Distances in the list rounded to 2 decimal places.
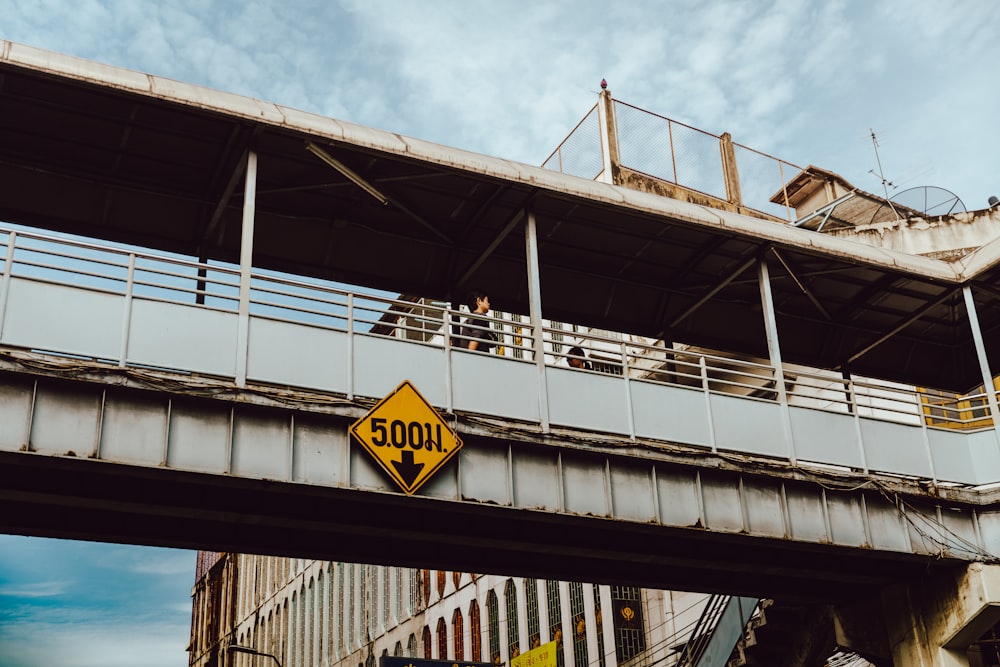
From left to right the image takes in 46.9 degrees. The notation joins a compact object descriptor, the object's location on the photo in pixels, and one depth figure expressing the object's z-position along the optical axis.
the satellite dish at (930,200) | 35.31
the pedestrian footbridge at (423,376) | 15.16
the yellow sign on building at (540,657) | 32.88
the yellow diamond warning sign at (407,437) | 16.09
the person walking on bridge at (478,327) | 17.55
